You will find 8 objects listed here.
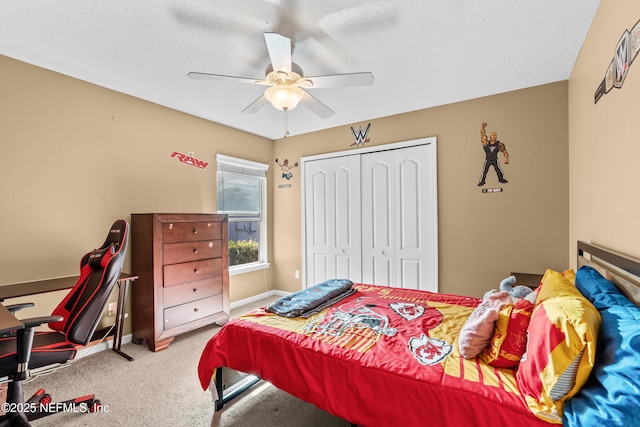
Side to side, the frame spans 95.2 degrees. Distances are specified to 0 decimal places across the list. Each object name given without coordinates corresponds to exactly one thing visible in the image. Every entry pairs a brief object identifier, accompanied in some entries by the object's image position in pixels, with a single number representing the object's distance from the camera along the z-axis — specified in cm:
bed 102
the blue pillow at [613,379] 85
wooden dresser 293
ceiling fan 195
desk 211
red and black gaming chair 158
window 420
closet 361
